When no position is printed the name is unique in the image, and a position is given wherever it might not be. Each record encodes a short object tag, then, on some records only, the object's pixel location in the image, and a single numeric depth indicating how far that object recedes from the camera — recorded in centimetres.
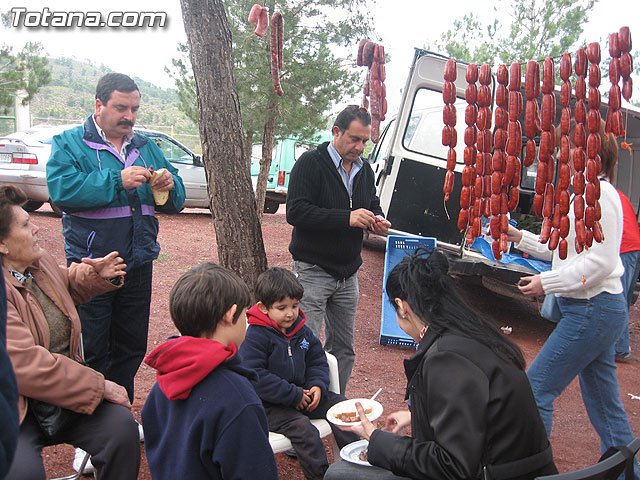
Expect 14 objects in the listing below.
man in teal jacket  298
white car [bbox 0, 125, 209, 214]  920
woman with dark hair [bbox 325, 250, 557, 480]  175
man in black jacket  340
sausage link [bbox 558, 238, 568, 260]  301
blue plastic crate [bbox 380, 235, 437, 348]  583
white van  609
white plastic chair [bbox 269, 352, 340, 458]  265
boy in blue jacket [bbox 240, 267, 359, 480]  270
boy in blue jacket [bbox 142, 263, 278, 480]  173
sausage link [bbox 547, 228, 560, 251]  305
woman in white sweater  290
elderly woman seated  218
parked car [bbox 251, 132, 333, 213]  1452
